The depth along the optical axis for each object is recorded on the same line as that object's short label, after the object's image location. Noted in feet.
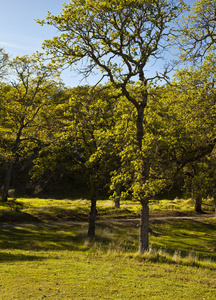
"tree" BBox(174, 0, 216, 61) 44.57
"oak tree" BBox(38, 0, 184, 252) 43.47
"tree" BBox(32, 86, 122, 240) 62.08
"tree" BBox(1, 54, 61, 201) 103.76
